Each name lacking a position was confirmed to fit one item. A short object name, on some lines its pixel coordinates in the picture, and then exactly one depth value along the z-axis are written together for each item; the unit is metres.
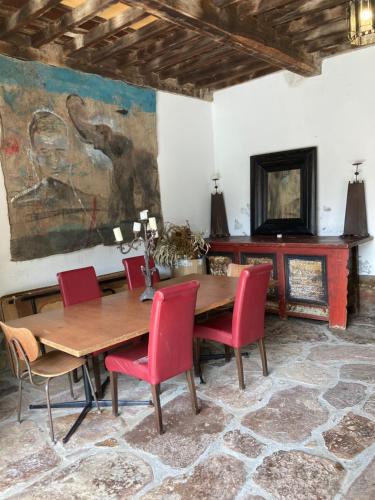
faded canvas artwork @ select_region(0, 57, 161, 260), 3.73
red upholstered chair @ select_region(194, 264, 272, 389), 2.88
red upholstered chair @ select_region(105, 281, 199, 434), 2.35
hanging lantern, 2.46
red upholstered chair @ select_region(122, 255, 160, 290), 3.90
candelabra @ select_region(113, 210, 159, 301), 2.96
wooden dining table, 2.32
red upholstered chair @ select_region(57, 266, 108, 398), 3.38
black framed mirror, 4.88
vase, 4.76
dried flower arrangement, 4.75
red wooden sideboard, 4.13
